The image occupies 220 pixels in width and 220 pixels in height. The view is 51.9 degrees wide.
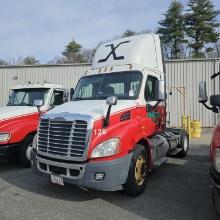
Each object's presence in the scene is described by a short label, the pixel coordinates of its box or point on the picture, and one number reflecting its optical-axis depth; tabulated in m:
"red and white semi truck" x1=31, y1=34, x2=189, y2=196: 3.94
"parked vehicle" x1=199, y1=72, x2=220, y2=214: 3.02
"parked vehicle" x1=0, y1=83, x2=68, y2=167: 5.81
